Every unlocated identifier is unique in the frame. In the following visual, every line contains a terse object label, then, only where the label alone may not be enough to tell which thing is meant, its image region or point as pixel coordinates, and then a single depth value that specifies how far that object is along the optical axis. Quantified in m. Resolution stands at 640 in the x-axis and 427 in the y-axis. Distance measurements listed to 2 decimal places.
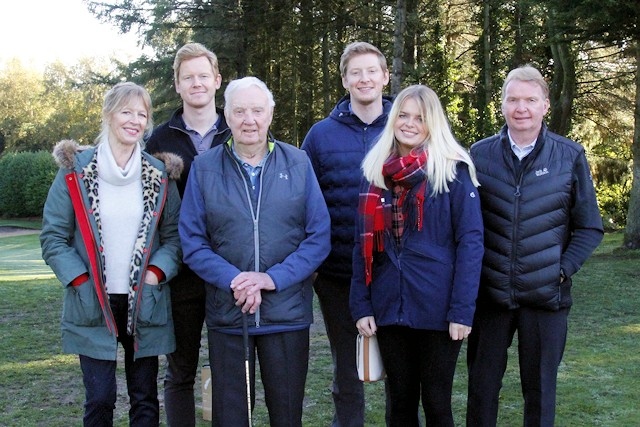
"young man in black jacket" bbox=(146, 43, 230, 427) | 4.06
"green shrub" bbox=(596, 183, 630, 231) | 27.02
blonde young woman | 3.47
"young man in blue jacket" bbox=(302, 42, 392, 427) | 4.18
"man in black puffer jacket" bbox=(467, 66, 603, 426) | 3.61
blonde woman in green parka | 3.68
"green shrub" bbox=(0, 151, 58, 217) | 40.12
